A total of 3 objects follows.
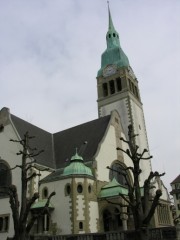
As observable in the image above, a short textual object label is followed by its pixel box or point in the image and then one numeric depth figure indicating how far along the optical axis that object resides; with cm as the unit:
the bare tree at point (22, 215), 1520
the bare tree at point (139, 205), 1527
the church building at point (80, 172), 3100
